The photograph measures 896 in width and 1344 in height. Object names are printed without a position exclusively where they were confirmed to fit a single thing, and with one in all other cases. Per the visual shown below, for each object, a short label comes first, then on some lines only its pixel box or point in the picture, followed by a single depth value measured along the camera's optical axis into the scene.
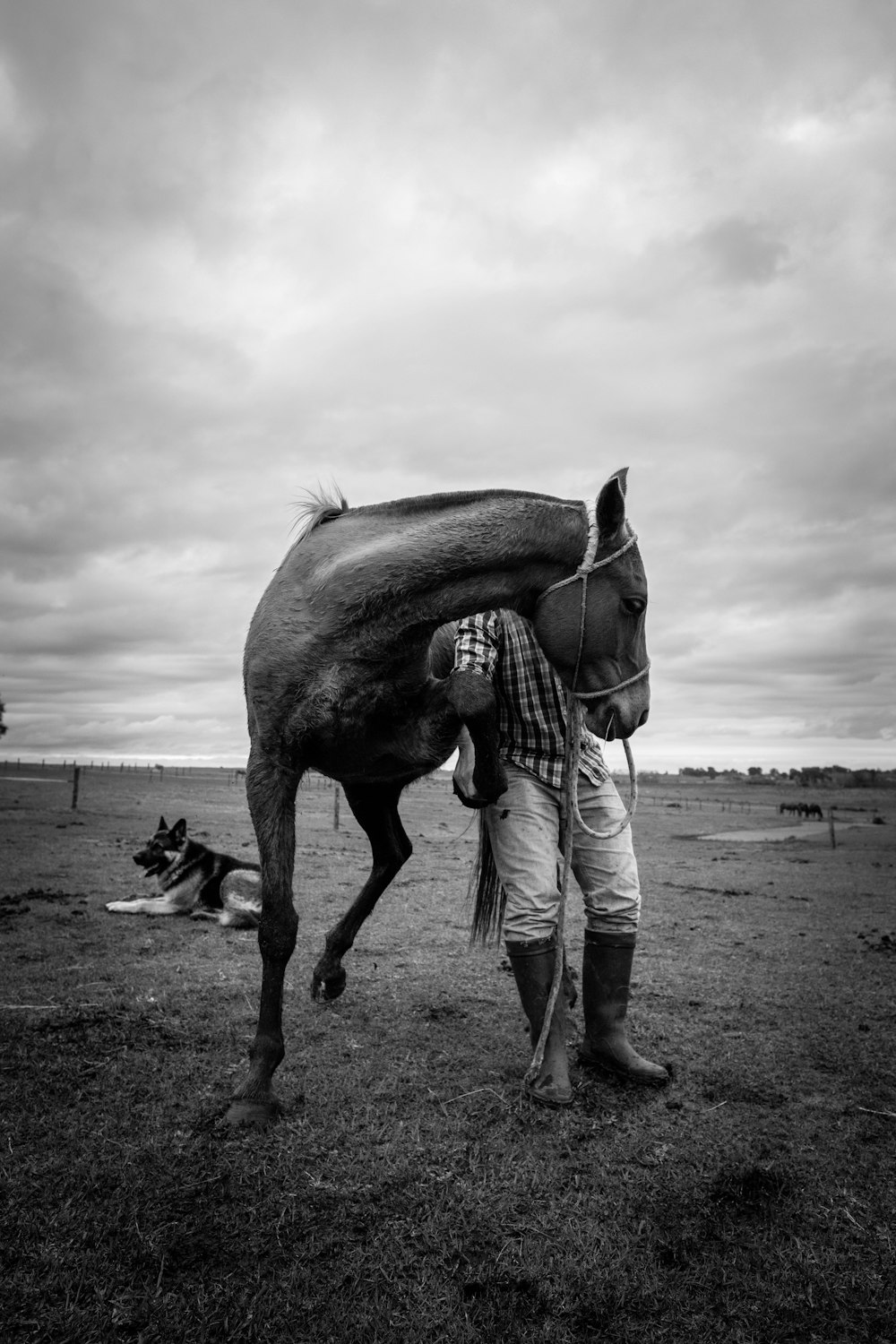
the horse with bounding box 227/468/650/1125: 3.56
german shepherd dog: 8.84
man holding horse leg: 4.05
